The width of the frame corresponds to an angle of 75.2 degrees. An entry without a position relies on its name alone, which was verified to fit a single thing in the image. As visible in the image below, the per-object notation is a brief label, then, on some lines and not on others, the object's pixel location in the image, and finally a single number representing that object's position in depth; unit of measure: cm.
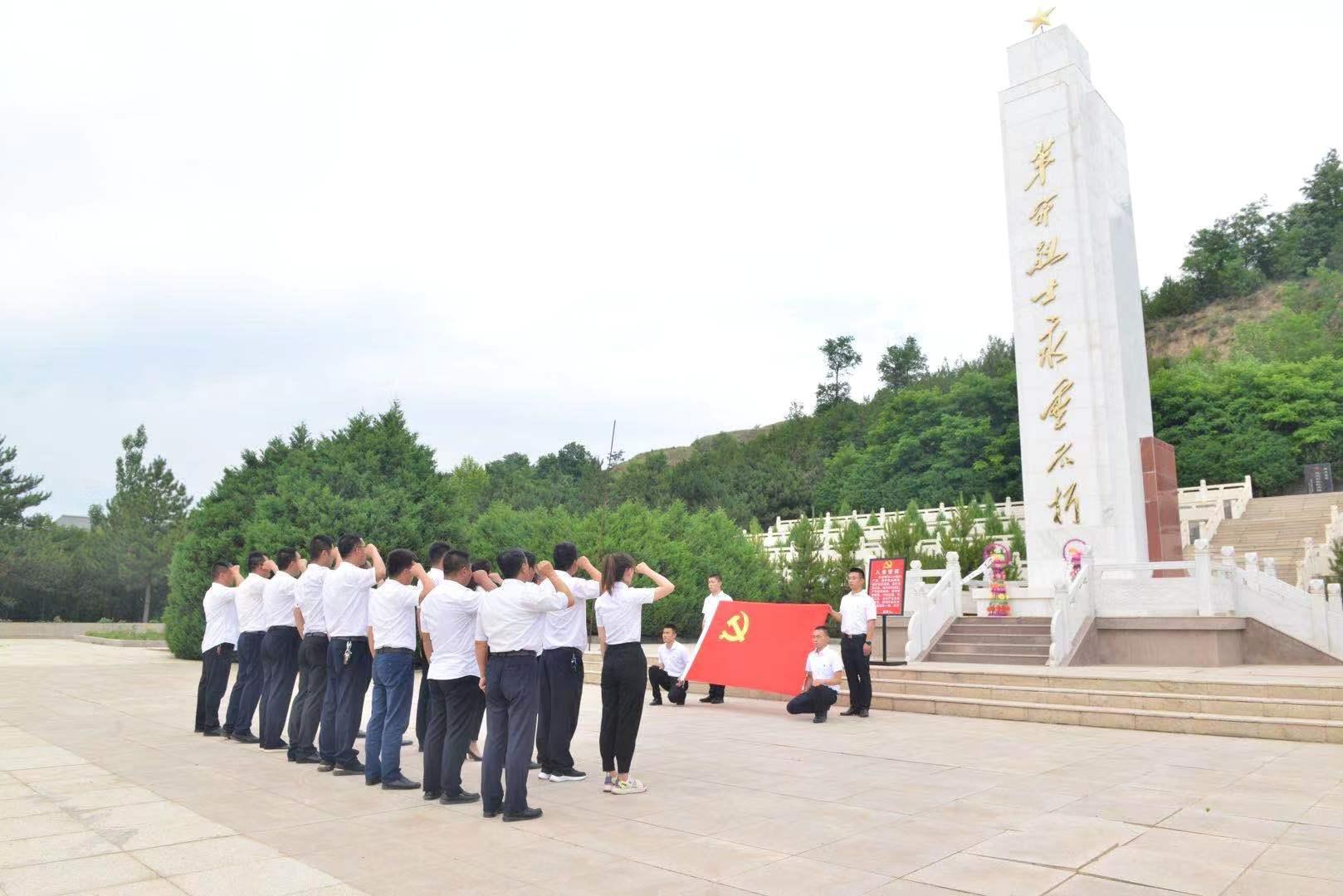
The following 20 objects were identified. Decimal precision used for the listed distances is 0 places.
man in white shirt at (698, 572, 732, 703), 1101
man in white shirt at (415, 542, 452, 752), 642
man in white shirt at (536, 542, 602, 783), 593
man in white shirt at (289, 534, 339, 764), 700
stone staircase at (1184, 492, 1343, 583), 2438
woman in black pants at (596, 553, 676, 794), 580
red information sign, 1245
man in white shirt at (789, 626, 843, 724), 920
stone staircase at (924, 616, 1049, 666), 1370
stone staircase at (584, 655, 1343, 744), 816
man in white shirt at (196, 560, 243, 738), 856
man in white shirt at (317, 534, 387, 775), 665
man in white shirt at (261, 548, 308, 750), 768
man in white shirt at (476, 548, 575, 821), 525
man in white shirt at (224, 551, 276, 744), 816
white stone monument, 1878
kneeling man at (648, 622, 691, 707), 1093
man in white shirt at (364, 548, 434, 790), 603
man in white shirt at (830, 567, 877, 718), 954
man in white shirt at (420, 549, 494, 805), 557
